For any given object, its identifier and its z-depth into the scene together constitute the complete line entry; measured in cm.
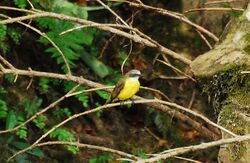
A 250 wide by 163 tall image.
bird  999
